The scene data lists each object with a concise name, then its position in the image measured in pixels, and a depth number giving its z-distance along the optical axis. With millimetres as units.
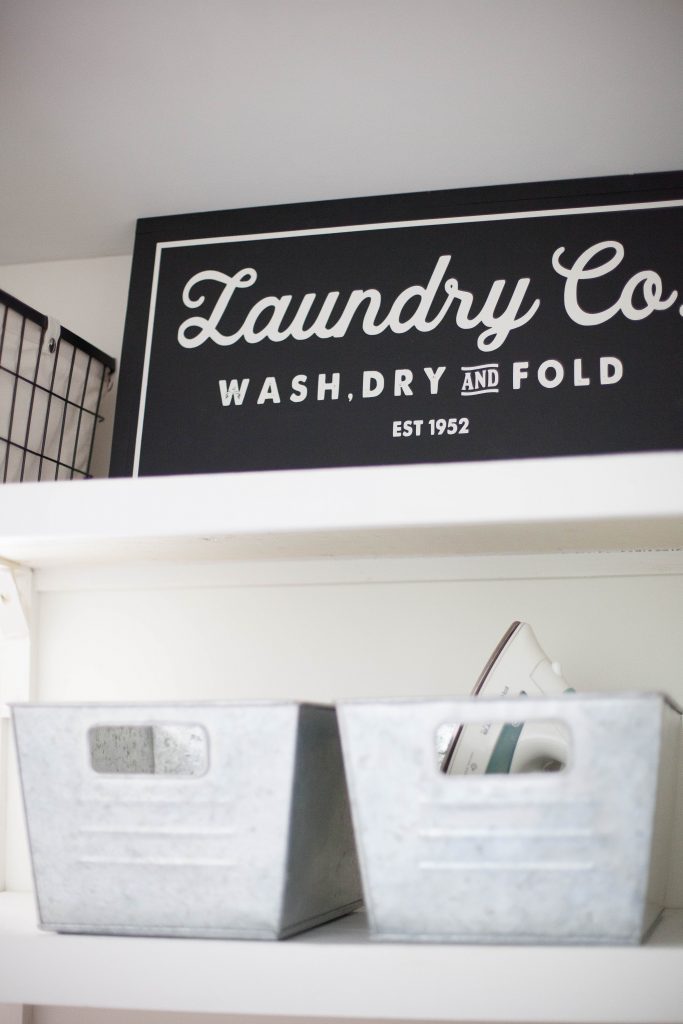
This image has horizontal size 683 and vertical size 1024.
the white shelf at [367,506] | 826
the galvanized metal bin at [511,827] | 756
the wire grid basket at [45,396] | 1141
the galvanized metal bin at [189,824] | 809
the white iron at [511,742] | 936
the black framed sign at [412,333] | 1107
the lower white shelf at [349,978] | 747
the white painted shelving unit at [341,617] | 774
